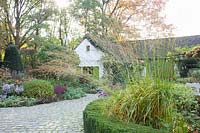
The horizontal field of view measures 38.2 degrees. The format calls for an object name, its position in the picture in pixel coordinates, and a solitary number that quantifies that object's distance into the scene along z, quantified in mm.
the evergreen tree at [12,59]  15633
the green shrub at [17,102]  9695
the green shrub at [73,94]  11828
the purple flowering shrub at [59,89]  11948
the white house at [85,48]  21781
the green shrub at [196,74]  16625
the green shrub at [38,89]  11109
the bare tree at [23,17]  21219
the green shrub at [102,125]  3334
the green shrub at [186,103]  4016
